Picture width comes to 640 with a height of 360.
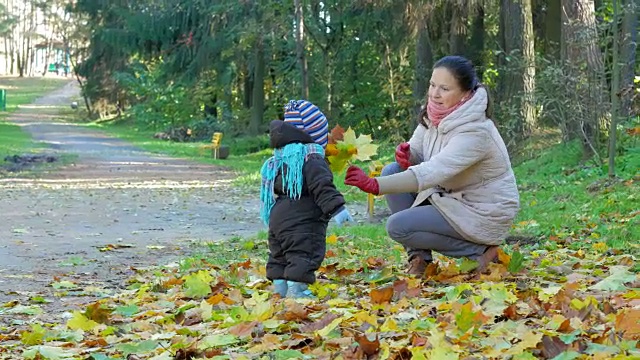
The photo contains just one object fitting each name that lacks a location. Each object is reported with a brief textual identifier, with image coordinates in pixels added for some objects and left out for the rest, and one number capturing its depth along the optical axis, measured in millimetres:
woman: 6258
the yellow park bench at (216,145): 31797
